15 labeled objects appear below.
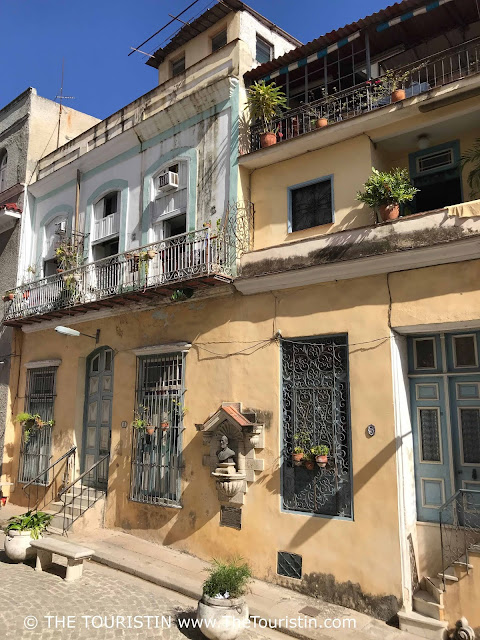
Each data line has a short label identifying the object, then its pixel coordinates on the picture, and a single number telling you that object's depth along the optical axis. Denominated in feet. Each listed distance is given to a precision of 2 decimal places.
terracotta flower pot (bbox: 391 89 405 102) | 28.81
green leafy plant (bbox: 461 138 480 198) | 27.53
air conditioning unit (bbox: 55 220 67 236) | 47.91
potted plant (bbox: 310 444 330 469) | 27.40
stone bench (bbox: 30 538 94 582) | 28.02
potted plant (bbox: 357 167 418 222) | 27.66
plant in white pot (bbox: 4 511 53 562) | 30.55
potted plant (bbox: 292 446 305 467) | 28.35
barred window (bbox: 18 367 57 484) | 44.98
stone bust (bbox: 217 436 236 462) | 30.45
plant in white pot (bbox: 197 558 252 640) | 21.29
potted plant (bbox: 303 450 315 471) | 28.04
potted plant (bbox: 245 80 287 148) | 33.86
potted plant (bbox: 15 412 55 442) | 45.03
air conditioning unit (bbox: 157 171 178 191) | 38.06
